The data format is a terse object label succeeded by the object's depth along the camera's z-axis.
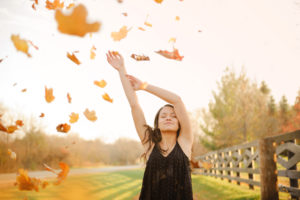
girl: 2.51
